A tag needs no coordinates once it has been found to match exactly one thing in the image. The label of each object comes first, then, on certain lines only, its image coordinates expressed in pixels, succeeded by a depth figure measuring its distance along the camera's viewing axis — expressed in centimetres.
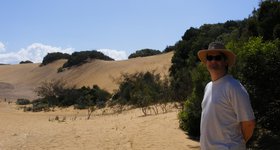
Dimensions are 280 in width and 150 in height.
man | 207
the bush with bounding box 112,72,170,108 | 1306
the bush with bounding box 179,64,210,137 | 674
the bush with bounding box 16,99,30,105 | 2220
